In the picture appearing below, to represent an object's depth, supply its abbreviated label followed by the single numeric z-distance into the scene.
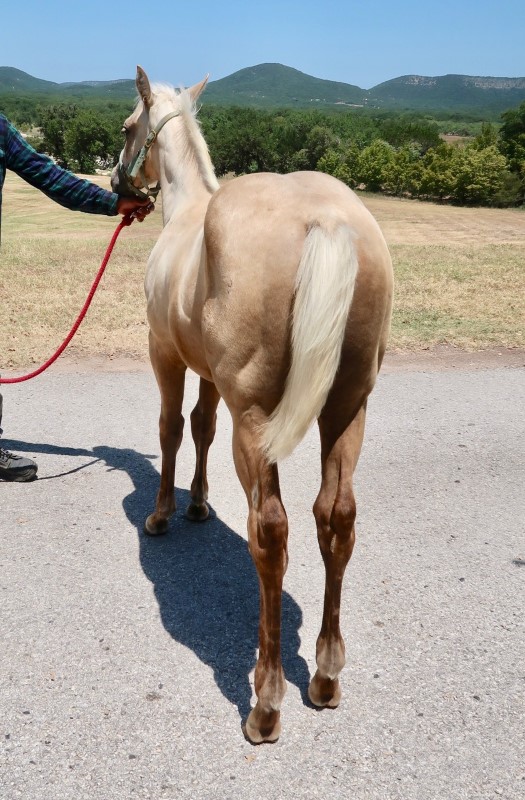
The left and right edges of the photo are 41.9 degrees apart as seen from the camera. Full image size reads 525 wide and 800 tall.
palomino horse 2.24
